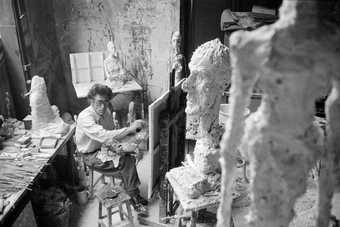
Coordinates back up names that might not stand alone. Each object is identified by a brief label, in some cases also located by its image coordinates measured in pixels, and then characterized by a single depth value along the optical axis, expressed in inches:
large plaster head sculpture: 124.4
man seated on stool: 171.2
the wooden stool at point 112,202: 159.8
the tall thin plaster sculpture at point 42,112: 181.0
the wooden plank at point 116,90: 232.5
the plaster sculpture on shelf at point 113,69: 238.5
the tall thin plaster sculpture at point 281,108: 68.0
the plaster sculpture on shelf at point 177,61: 172.8
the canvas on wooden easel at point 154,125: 132.5
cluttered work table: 145.5
